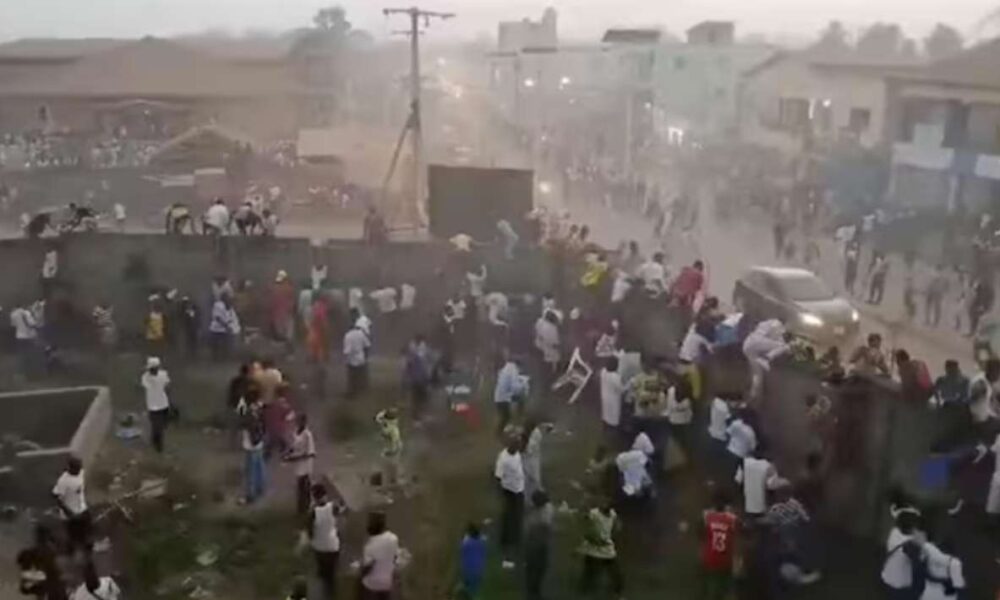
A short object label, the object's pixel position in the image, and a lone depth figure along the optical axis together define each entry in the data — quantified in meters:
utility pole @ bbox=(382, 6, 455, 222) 27.25
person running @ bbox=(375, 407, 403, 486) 12.51
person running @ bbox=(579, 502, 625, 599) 8.91
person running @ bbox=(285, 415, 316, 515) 10.77
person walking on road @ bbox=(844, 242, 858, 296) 20.70
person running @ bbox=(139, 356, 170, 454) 12.48
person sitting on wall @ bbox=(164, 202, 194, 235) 19.48
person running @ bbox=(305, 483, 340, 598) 9.14
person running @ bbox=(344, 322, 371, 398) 14.52
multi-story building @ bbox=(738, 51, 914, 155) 27.88
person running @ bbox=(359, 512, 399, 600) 8.44
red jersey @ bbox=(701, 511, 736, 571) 8.81
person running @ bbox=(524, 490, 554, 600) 9.10
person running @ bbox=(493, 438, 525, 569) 9.91
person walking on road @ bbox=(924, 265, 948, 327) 18.19
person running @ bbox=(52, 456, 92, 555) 9.64
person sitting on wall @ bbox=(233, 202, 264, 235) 19.03
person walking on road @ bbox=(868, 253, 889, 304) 19.62
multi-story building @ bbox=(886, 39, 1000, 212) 23.78
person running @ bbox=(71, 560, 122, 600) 7.80
